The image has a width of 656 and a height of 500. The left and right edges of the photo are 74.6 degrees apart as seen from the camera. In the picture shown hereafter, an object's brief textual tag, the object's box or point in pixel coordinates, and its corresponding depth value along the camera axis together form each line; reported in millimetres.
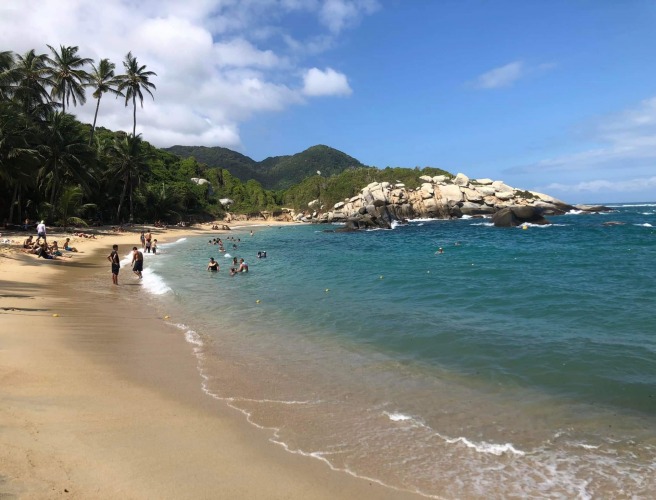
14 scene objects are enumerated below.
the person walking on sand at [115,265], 19141
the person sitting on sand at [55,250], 26359
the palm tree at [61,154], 41500
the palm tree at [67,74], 47875
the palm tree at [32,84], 43878
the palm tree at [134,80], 58500
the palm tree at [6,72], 39625
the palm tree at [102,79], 53719
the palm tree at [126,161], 56281
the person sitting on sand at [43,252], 24562
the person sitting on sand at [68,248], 30312
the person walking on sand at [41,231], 28484
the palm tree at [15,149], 34653
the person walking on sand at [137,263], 21767
